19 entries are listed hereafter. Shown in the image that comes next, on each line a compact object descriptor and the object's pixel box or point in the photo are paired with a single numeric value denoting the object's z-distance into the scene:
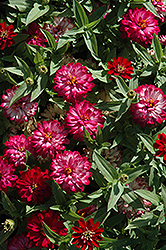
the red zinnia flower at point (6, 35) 0.94
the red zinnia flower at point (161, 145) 0.86
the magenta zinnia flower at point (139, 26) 0.94
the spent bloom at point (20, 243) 0.88
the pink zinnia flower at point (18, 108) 0.92
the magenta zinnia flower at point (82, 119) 0.89
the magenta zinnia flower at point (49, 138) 0.89
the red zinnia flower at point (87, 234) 0.83
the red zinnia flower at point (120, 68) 0.91
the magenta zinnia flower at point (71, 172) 0.86
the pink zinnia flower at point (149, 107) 0.90
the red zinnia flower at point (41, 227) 0.85
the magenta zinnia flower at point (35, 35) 0.96
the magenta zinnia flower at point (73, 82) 0.91
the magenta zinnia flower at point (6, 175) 0.89
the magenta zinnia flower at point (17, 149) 0.90
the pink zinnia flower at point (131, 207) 0.91
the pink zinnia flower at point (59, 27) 0.97
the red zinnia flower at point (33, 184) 0.87
